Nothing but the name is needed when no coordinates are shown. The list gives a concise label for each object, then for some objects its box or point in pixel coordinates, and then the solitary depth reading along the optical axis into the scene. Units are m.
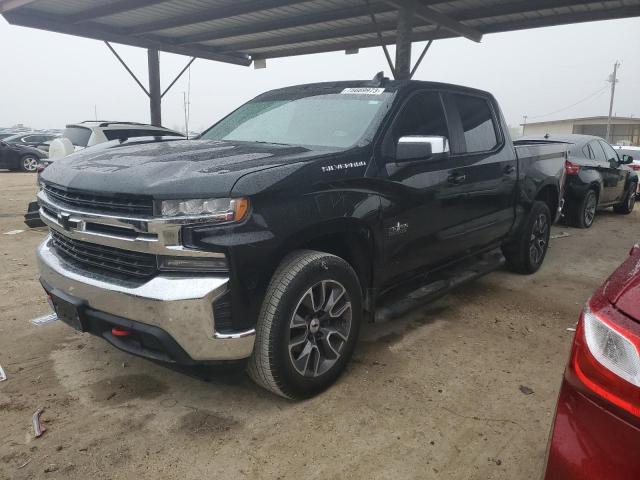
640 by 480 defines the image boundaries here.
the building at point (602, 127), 46.34
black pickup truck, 2.32
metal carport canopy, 8.73
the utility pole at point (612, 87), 43.34
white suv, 8.69
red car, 1.25
